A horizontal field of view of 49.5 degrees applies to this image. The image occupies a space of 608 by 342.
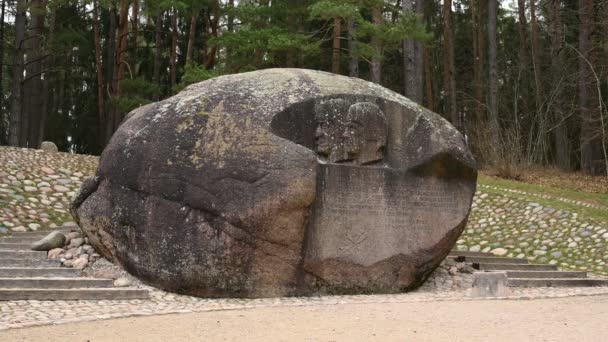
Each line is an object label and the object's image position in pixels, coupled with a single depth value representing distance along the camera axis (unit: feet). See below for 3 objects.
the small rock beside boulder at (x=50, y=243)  31.94
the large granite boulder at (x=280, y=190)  27.40
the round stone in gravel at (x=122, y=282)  27.76
